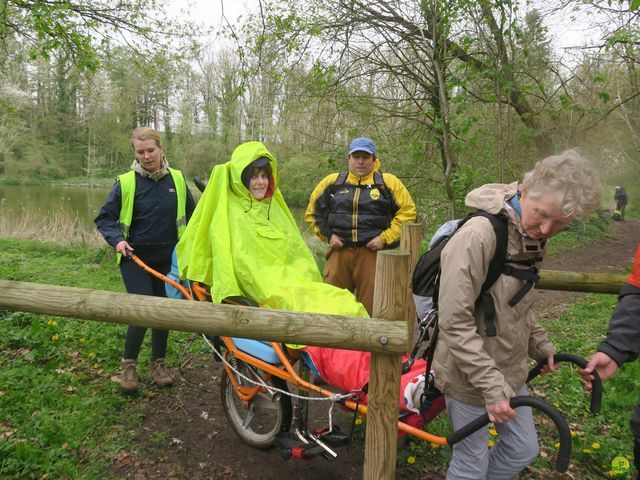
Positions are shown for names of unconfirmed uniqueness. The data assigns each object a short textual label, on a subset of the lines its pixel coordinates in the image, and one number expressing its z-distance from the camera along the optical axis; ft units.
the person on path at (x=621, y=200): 69.67
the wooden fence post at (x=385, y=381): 6.44
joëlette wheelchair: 6.15
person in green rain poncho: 8.89
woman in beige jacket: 5.80
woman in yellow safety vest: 11.39
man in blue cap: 13.62
